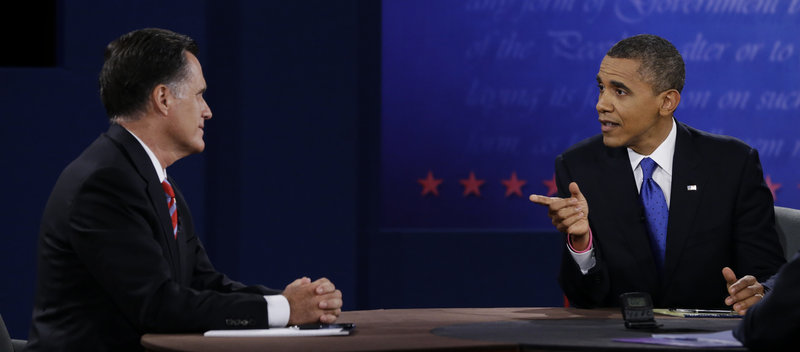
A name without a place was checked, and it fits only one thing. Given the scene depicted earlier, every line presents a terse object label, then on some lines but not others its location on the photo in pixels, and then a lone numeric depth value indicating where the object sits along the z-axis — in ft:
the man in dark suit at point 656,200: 18.81
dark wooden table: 16.49
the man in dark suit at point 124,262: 16.98
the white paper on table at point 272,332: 16.84
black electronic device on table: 17.16
